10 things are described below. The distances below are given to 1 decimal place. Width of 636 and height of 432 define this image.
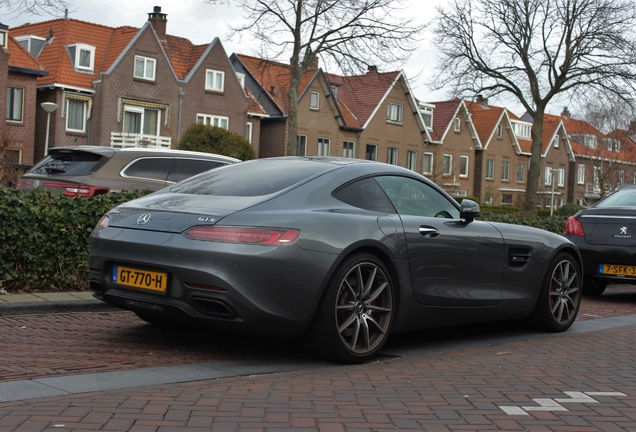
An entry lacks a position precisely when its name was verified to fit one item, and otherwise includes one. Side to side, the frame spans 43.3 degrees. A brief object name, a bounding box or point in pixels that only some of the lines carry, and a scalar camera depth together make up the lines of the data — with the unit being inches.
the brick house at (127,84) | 1465.3
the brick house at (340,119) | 1863.9
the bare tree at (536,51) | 1336.1
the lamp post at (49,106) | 1174.3
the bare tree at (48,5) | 563.5
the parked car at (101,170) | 415.2
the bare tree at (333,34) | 1115.3
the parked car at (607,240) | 405.4
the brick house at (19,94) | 1371.8
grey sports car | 199.5
